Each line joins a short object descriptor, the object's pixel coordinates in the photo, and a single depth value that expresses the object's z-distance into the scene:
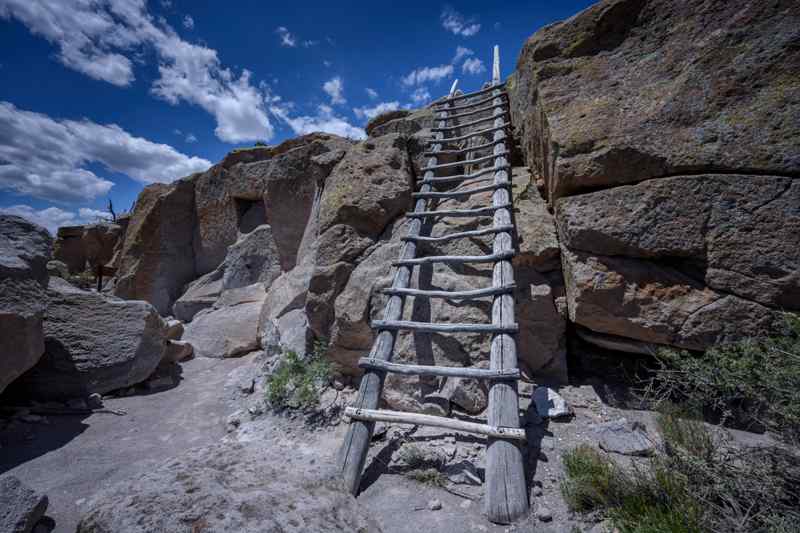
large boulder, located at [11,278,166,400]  3.53
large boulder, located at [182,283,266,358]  5.25
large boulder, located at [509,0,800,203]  2.23
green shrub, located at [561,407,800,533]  1.34
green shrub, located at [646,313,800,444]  1.72
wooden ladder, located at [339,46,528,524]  1.83
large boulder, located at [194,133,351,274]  5.60
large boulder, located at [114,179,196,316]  7.17
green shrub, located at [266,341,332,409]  3.01
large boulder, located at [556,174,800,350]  2.10
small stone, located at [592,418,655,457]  2.05
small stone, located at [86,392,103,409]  3.54
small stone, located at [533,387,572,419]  2.47
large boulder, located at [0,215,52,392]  2.87
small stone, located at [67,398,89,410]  3.45
